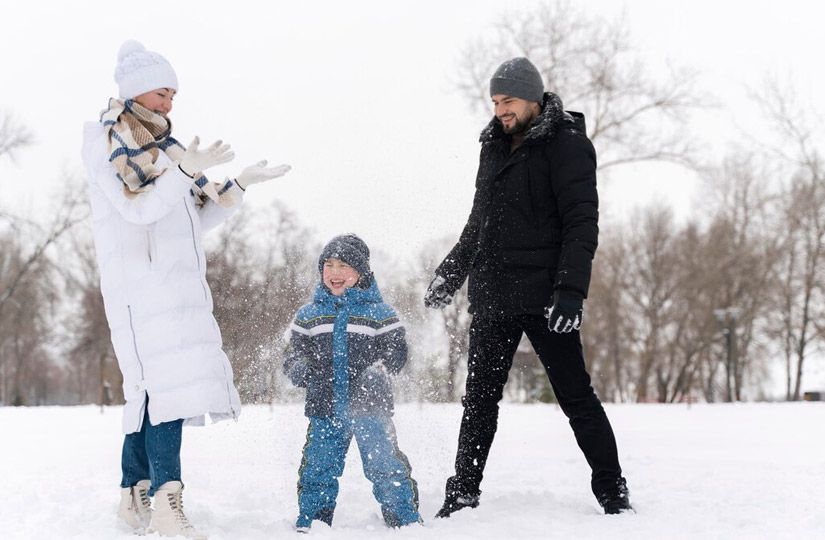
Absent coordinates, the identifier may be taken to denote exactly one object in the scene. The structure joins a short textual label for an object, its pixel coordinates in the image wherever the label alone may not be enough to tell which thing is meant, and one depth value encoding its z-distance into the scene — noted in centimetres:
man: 407
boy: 395
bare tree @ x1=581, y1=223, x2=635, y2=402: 3784
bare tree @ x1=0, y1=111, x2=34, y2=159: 3409
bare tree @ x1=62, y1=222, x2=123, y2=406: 3331
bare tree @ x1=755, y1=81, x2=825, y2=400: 3356
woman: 356
